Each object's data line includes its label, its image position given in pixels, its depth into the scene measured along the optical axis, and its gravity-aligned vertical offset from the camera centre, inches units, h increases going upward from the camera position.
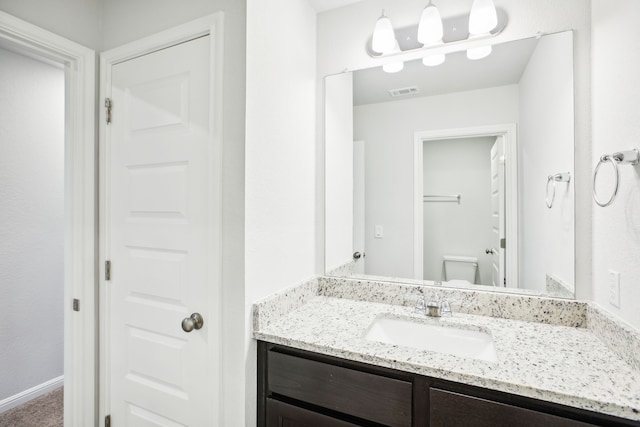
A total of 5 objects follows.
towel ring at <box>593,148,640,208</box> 35.9 +6.4
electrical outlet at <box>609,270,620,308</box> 40.7 -9.6
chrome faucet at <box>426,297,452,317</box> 54.2 -16.1
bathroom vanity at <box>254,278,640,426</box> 33.3 -17.9
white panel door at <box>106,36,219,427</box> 50.8 -4.2
